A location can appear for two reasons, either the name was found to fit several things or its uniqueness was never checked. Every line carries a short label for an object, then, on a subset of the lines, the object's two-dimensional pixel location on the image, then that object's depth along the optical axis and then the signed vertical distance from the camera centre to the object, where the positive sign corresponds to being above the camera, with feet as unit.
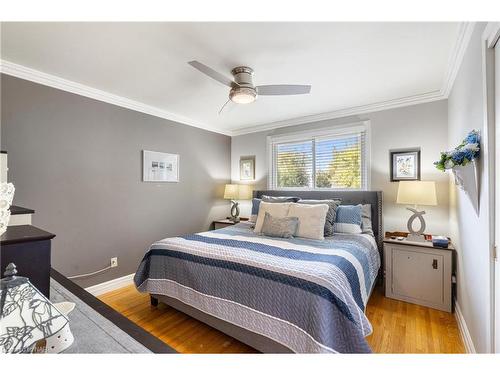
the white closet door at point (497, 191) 4.06 +0.01
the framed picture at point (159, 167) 10.57 +1.15
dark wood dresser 2.64 -0.76
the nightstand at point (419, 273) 7.75 -2.86
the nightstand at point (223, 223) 13.23 -1.85
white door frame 4.22 +0.79
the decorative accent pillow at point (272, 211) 9.14 -0.80
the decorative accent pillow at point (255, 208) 10.86 -0.85
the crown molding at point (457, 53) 5.34 +3.75
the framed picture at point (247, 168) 14.32 +1.44
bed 4.64 -2.32
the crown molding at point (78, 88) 7.13 +3.71
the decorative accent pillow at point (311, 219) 8.21 -1.02
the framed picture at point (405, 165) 9.63 +1.12
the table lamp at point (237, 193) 13.75 -0.13
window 11.10 +1.64
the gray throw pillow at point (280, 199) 10.43 -0.38
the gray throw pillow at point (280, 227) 8.32 -1.30
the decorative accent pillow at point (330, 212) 8.68 -0.82
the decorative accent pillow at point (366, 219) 9.32 -1.15
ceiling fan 6.96 +3.12
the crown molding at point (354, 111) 9.37 +3.79
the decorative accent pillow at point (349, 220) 9.03 -1.14
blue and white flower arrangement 4.76 +0.83
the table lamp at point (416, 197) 8.32 -0.21
